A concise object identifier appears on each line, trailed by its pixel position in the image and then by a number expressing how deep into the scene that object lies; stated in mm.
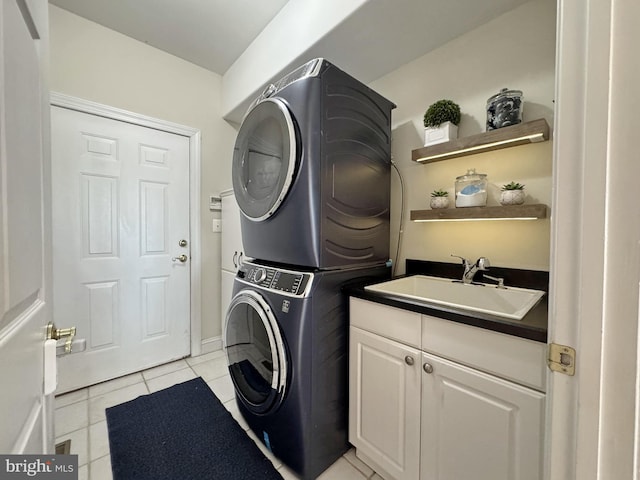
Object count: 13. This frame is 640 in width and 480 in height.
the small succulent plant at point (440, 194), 1509
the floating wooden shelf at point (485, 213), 1174
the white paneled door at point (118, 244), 1864
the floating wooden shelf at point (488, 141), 1157
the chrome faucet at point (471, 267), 1300
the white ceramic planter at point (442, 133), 1430
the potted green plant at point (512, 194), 1228
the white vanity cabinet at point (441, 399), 794
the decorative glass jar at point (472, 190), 1342
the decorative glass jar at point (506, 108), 1223
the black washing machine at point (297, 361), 1166
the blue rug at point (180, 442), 1256
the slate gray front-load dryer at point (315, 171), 1202
